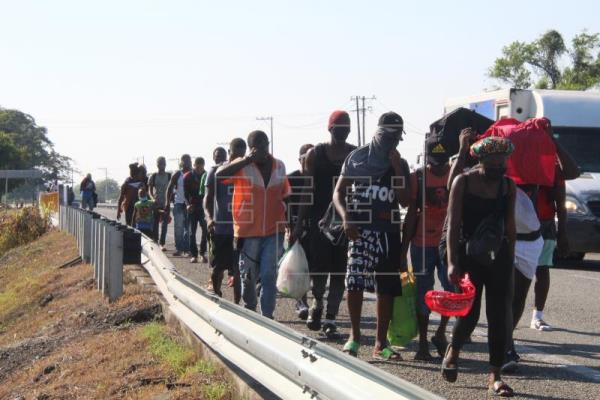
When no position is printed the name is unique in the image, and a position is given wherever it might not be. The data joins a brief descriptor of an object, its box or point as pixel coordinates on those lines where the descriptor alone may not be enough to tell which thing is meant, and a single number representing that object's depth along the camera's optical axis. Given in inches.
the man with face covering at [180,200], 745.0
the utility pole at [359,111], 3293.1
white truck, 768.9
